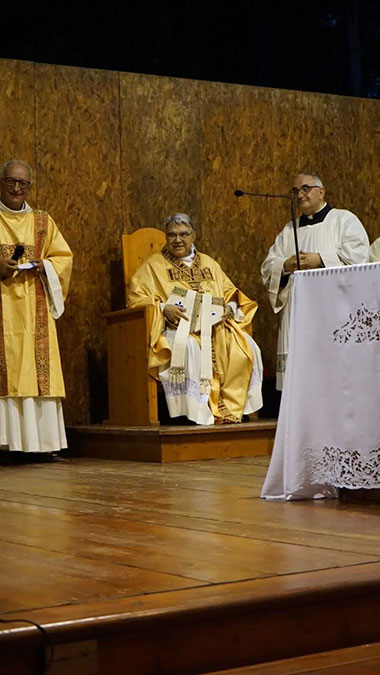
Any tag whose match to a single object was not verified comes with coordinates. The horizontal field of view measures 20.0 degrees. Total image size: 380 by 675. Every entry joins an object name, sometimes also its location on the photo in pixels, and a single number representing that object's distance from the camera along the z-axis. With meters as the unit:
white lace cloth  3.80
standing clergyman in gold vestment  6.59
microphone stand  6.06
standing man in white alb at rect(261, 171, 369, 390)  7.62
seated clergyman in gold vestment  6.84
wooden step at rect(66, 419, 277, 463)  6.43
